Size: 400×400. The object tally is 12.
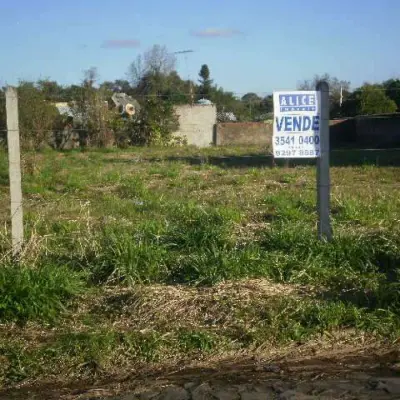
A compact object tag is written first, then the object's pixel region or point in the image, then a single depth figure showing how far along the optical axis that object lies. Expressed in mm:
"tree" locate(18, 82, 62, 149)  24375
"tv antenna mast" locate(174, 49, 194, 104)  34591
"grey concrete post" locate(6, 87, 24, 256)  7285
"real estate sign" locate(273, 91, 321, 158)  7723
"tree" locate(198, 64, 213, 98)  52869
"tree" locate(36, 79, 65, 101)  26909
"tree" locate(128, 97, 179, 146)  31859
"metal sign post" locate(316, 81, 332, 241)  7543
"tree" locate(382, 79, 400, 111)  37688
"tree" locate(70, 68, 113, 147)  29359
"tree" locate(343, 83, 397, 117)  35812
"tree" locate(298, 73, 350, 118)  36688
